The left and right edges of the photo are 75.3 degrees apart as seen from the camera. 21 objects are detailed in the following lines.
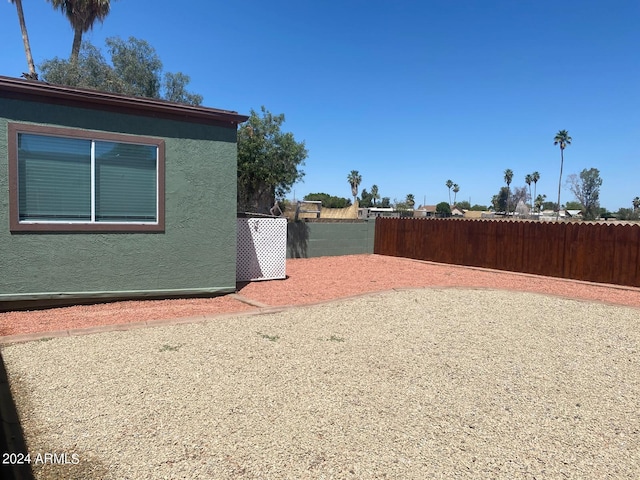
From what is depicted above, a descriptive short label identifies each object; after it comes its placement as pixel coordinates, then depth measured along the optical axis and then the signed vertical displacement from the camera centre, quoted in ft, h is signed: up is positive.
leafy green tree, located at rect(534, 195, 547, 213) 311.82 +14.24
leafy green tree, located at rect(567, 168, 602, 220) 232.12 +18.26
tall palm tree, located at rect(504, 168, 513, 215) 297.12 +31.25
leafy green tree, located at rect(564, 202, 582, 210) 326.10 +12.82
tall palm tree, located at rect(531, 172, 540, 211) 303.48 +31.73
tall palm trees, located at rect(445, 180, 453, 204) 363.74 +29.74
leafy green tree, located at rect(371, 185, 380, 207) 302.86 +16.73
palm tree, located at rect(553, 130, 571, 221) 218.79 +43.78
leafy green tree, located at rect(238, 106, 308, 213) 46.60 +6.65
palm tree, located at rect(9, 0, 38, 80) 62.39 +25.51
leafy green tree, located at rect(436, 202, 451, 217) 277.76 +7.54
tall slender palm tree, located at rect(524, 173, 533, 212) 305.94 +30.34
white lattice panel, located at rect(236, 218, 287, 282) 33.81 -3.04
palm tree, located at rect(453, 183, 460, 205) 365.20 +26.45
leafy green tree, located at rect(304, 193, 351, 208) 212.54 +8.44
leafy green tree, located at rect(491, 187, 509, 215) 301.16 +14.33
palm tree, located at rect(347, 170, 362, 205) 250.37 +22.24
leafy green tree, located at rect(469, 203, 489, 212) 361.26 +9.69
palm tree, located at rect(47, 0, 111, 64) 66.18 +31.69
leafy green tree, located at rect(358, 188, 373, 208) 288.96 +12.22
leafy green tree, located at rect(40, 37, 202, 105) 58.44 +20.68
